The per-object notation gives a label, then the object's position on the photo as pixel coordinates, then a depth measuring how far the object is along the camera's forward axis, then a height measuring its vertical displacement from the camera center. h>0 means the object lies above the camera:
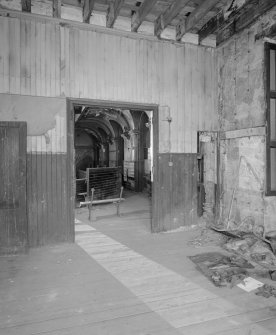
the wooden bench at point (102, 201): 7.32 -1.08
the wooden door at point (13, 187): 4.54 -0.42
